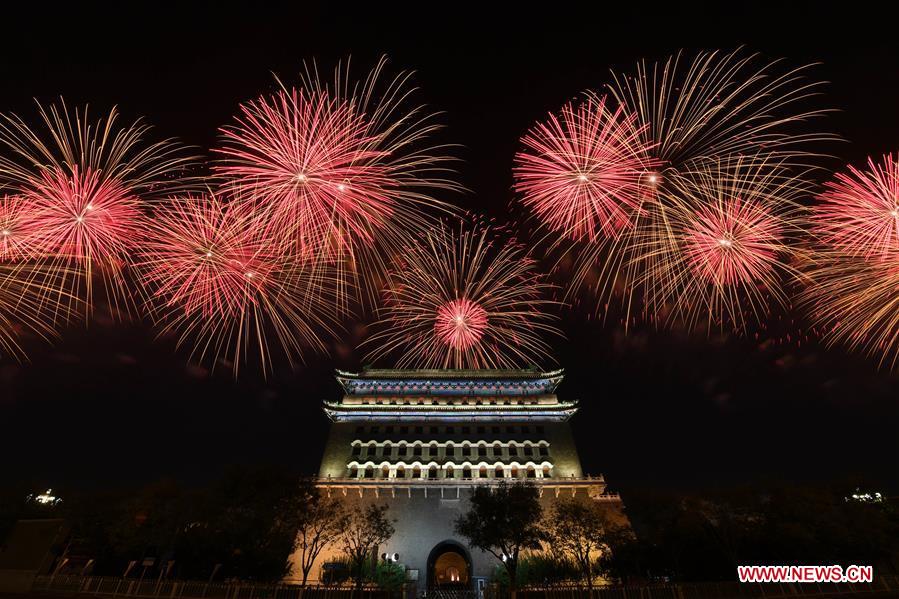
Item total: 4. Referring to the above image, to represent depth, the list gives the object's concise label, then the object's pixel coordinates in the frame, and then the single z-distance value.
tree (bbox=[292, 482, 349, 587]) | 30.64
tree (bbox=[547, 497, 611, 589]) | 31.30
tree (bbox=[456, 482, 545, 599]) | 29.66
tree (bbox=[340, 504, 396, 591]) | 32.50
